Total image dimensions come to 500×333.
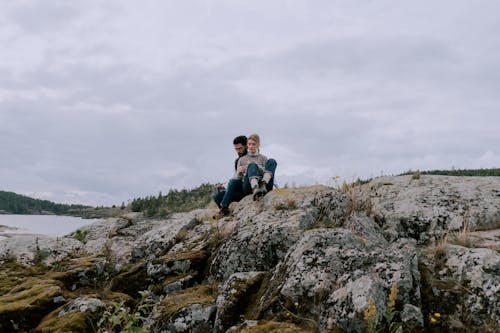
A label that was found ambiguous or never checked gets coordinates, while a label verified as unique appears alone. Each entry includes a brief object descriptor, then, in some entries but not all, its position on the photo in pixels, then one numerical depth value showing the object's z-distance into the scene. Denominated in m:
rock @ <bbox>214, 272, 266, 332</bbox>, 6.28
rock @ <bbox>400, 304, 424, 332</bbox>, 5.15
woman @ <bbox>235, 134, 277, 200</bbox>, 11.07
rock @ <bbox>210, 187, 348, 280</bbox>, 8.23
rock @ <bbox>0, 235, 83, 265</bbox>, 11.27
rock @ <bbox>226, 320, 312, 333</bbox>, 5.18
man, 12.79
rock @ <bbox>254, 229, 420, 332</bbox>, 5.21
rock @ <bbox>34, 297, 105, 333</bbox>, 6.55
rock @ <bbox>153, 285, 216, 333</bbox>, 6.40
